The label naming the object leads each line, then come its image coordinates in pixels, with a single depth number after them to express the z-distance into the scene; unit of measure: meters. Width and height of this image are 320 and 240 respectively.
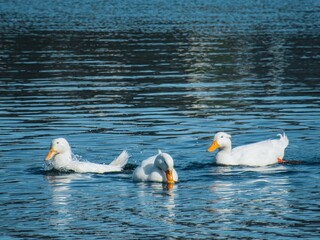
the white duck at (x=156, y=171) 20.08
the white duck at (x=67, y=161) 21.55
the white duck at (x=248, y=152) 22.28
